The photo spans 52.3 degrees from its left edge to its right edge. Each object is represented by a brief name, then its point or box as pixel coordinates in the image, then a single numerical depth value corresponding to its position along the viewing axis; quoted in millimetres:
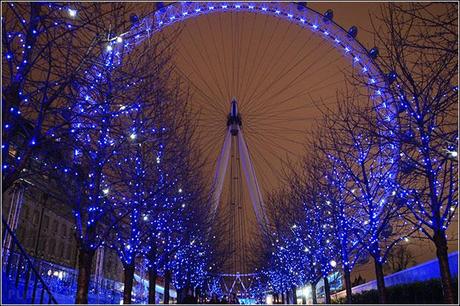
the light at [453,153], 11547
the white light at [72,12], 10789
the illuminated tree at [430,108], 11063
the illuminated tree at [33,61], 10078
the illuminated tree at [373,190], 19516
